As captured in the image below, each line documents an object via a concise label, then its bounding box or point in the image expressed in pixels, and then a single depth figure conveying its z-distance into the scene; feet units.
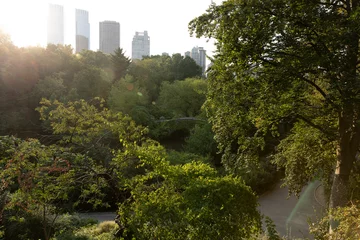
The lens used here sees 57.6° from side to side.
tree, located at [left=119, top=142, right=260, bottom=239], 13.67
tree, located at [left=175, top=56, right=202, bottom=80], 112.37
